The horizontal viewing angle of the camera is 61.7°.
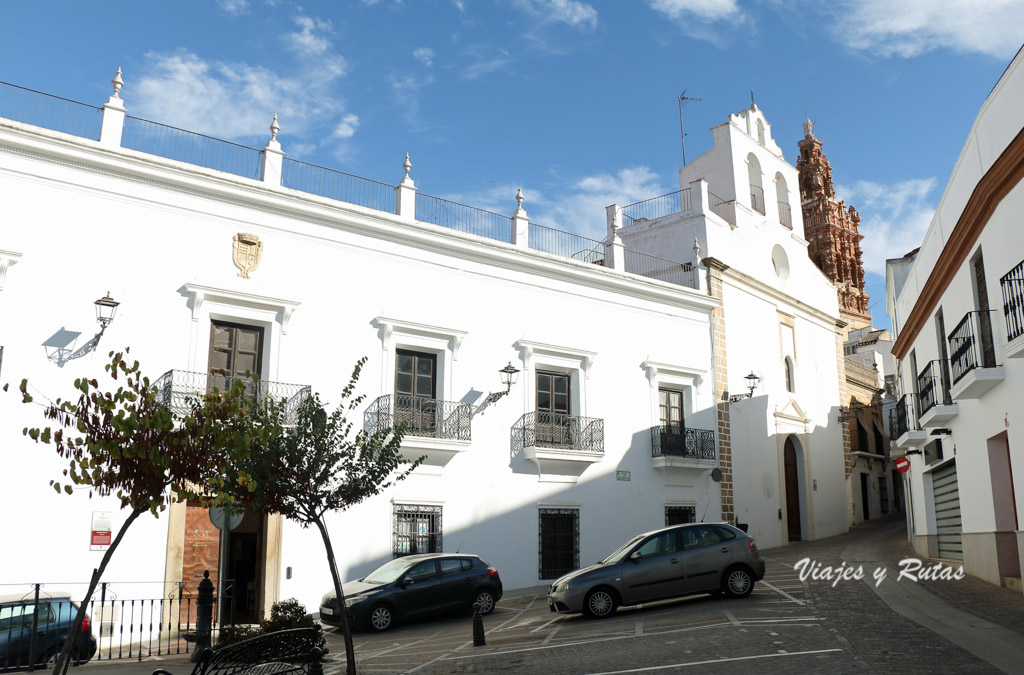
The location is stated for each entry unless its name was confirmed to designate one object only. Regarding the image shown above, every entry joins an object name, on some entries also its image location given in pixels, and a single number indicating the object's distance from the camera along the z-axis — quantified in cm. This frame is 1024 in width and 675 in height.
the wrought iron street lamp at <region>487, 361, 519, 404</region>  1889
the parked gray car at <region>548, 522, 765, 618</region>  1350
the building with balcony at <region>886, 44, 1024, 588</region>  1210
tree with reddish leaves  730
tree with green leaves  968
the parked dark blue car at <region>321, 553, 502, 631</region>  1419
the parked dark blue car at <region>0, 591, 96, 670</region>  1106
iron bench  674
